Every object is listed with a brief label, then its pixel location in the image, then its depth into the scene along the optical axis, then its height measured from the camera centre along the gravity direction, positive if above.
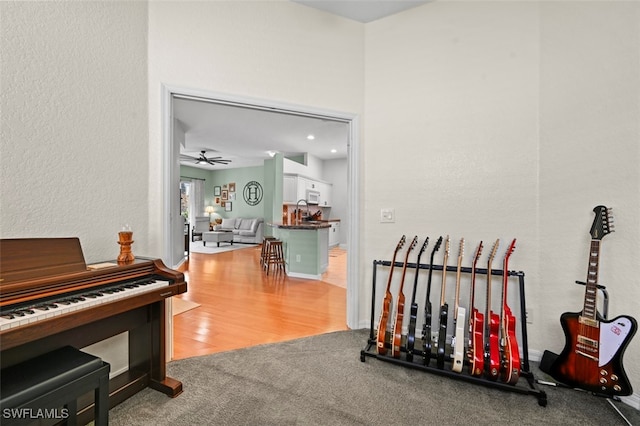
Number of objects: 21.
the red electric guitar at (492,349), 1.67 -0.86
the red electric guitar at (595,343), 1.47 -0.75
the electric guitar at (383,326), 1.96 -0.83
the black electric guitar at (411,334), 1.88 -0.85
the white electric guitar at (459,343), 1.74 -0.84
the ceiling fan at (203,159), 7.25 +1.54
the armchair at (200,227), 9.55 -0.58
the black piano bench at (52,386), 0.92 -0.64
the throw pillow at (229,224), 9.48 -0.47
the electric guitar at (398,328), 1.94 -0.85
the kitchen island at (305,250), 4.61 -0.67
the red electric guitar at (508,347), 1.62 -0.82
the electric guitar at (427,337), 1.84 -0.86
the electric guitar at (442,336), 1.76 -0.80
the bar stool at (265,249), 5.07 -0.72
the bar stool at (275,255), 5.00 -0.82
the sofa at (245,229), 8.91 -0.61
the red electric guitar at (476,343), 1.70 -0.85
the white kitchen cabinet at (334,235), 7.94 -0.72
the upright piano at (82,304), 1.10 -0.41
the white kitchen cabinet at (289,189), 6.41 +0.51
